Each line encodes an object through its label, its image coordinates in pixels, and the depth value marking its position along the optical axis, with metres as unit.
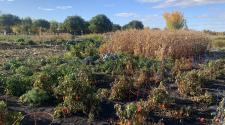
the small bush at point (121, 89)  3.22
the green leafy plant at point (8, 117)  2.31
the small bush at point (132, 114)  2.50
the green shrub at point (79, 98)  2.87
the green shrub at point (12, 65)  4.35
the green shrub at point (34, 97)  3.08
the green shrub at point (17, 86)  3.29
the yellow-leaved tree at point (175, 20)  12.97
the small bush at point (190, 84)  3.37
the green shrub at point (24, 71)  3.86
